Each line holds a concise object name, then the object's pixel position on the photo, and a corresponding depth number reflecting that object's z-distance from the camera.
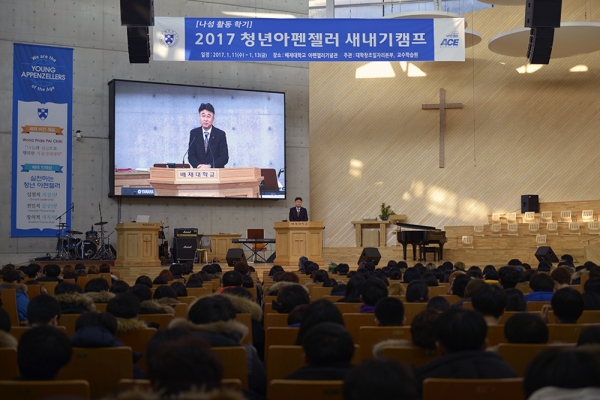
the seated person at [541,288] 5.23
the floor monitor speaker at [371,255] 11.62
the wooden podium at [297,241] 12.59
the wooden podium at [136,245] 12.77
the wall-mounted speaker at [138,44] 10.55
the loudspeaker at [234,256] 11.60
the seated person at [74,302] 4.49
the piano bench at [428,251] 14.33
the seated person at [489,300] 3.70
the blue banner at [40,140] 14.93
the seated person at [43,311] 3.62
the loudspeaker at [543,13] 9.62
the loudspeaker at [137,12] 9.66
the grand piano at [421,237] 13.85
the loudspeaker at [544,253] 12.12
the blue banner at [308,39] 12.82
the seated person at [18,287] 5.67
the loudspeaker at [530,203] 17.27
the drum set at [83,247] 14.20
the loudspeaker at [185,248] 14.95
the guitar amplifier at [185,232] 15.13
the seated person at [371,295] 4.70
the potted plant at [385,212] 17.89
